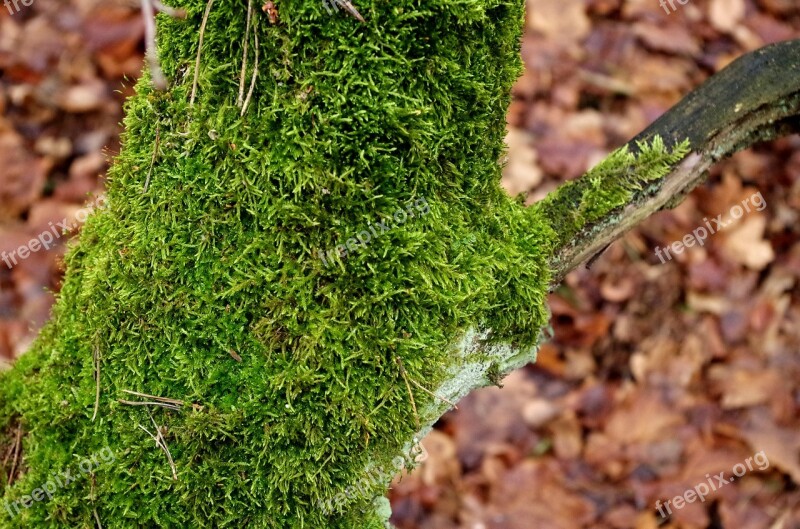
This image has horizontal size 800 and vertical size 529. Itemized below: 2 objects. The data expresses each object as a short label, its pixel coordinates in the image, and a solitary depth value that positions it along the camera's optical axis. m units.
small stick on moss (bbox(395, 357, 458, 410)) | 1.13
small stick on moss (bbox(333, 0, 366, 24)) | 1.09
